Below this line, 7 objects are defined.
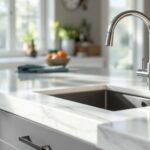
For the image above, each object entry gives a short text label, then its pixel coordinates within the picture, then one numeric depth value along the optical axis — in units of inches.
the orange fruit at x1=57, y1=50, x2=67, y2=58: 110.3
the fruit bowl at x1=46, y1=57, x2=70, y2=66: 110.1
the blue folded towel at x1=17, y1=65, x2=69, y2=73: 101.0
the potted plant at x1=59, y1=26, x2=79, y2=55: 207.8
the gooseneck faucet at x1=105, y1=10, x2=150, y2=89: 57.0
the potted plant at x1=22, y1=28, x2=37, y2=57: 194.5
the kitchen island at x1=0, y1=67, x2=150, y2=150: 45.9
